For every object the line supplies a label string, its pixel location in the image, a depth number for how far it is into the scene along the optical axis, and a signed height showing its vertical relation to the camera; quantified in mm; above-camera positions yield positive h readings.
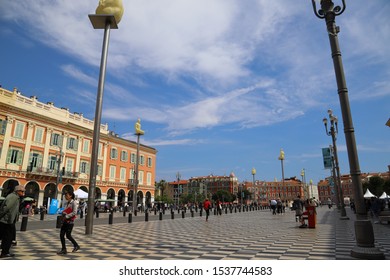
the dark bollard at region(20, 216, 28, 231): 11844 -883
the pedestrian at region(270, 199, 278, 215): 29056 -186
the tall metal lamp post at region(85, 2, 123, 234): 11285 +5938
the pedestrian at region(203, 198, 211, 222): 19491 -172
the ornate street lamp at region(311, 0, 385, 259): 5289 +1207
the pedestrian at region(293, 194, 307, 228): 15172 -212
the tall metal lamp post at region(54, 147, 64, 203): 29703 +5600
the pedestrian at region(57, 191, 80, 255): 6480 -351
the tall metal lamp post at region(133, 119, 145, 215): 31094 +8421
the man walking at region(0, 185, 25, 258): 5953 -362
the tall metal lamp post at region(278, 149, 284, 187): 42156 +7118
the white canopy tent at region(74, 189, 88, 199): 27953 +944
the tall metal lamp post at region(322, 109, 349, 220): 18095 +4591
